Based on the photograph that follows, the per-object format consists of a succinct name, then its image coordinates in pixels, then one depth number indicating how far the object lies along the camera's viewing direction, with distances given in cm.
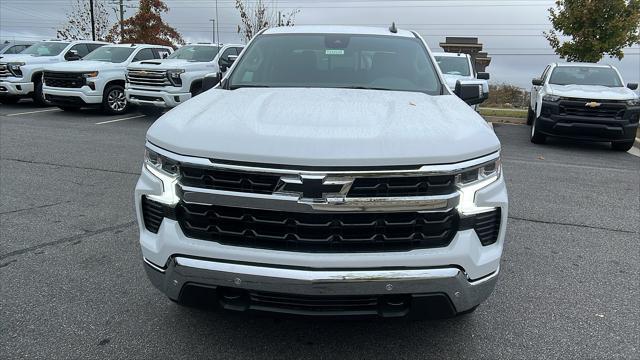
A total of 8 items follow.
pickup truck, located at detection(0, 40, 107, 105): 1472
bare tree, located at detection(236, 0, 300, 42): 2553
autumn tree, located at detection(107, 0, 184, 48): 2962
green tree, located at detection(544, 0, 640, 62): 1631
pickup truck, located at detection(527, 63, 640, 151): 1002
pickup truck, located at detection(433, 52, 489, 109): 1270
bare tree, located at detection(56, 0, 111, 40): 3388
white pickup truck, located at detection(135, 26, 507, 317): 236
